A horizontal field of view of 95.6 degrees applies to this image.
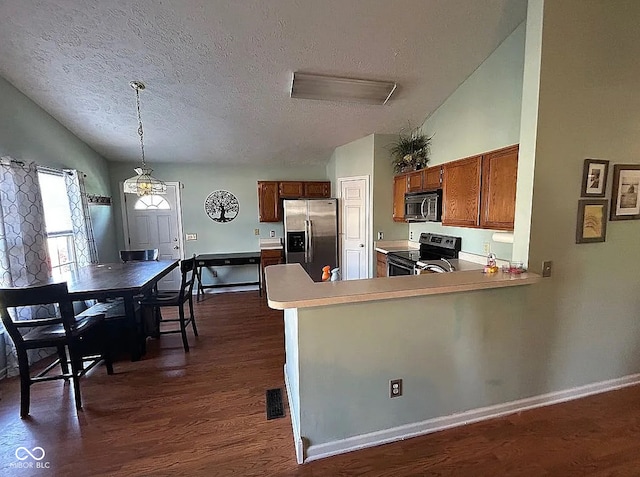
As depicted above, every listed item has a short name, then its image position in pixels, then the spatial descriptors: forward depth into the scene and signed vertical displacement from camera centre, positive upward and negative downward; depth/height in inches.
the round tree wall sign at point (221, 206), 209.6 +3.3
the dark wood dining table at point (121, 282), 100.6 -26.1
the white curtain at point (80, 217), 141.6 -1.8
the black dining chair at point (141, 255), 163.2 -24.4
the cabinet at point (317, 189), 210.5 +13.8
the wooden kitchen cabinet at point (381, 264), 166.1 -33.7
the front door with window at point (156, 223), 200.1 -7.3
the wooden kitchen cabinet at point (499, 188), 95.0 +5.4
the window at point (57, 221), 131.8 -3.3
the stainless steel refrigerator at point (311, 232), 193.3 -16.2
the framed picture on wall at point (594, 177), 80.0 +6.8
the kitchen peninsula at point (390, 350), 67.0 -35.8
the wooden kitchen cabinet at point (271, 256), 201.6 -32.9
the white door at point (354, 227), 179.6 -12.8
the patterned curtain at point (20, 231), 103.7 -6.1
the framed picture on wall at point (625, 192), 82.8 +2.5
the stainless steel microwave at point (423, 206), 133.5 -0.3
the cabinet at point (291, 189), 207.8 +14.0
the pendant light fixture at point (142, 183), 115.6 +11.6
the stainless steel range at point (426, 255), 127.0 -25.0
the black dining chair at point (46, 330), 82.0 -36.5
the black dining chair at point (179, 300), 124.6 -38.7
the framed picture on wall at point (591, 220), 81.4 -5.3
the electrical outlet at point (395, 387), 72.6 -45.3
